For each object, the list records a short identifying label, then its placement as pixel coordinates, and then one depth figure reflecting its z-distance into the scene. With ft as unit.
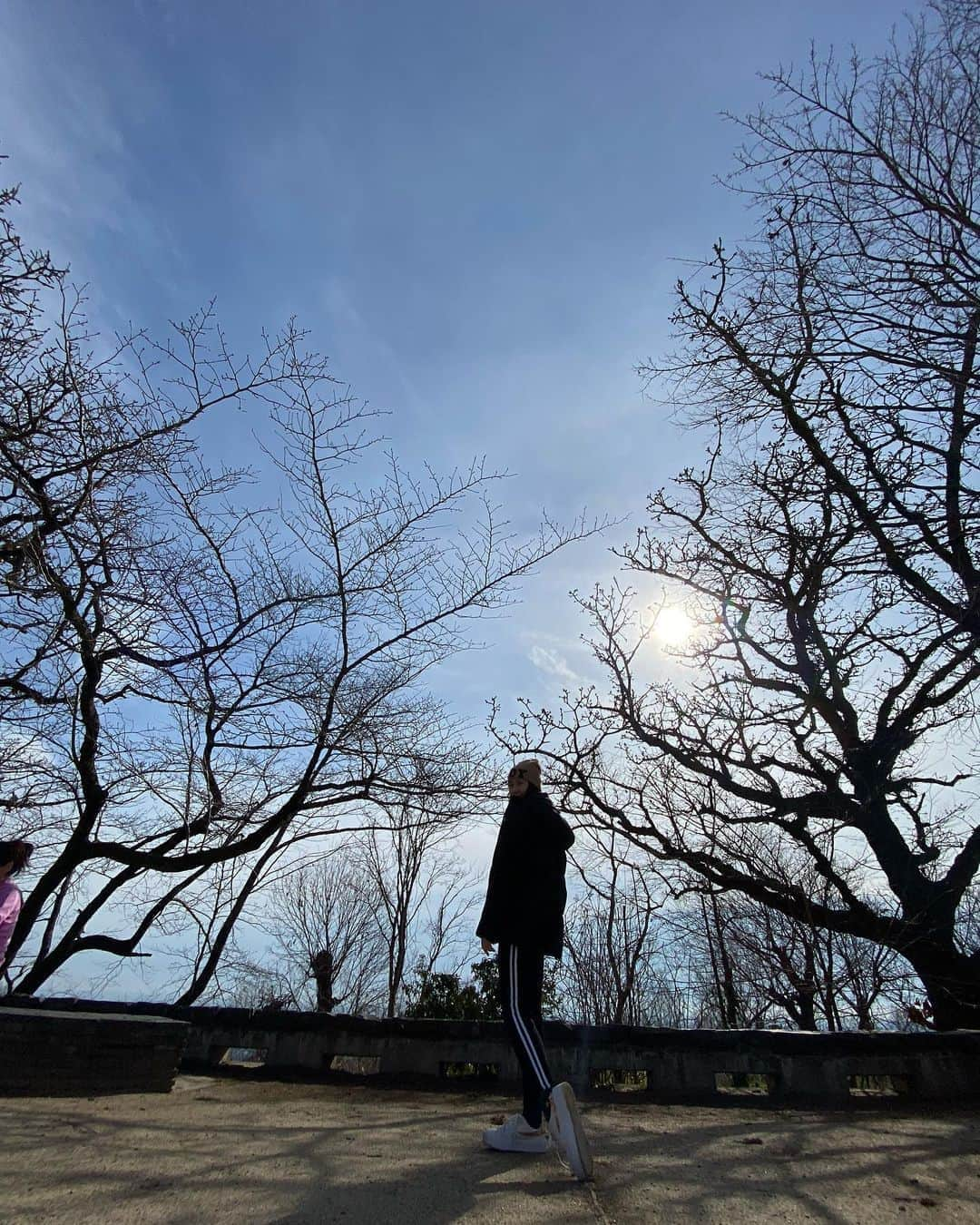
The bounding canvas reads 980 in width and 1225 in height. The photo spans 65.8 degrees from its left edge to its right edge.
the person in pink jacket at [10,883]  14.62
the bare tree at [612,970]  30.94
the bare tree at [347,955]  74.13
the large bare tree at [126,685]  15.10
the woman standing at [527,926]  10.61
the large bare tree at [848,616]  13.89
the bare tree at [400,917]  71.29
